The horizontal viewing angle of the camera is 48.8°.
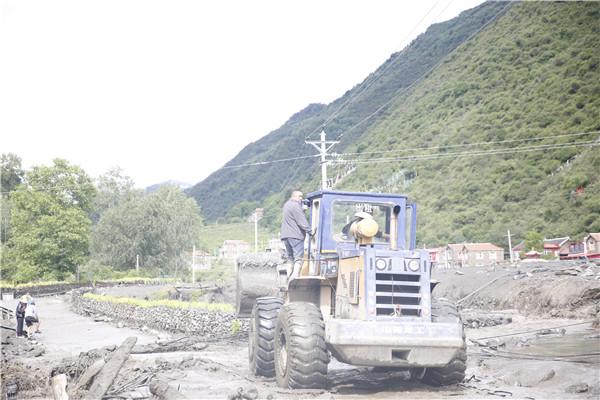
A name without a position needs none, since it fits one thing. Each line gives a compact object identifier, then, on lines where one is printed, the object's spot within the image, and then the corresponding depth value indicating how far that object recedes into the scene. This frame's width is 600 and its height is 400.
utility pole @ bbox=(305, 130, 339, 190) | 35.57
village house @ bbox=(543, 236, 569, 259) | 58.91
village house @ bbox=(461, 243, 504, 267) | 65.99
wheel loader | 9.29
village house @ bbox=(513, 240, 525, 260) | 59.34
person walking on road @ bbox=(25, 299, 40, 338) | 27.20
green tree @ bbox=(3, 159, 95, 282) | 76.69
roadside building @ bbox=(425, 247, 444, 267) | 71.12
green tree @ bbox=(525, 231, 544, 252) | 61.69
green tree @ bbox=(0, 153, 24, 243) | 89.94
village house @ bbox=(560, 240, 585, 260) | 53.37
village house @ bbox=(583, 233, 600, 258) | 55.48
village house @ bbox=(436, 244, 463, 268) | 70.05
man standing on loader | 11.16
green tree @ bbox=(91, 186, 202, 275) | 80.06
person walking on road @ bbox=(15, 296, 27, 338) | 27.22
